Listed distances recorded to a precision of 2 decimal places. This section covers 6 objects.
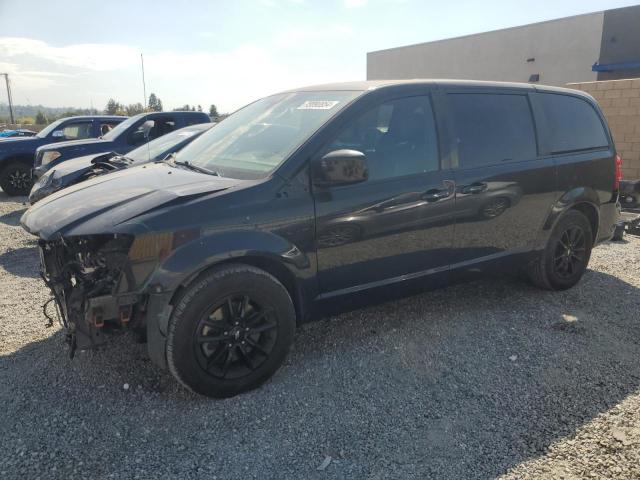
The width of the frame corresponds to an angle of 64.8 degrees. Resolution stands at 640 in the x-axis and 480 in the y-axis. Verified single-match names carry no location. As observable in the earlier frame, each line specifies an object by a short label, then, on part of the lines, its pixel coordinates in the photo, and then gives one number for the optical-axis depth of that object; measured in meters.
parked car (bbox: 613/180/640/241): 6.74
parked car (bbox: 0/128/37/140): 21.41
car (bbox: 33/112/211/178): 8.76
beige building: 21.28
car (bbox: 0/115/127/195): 10.60
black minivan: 2.82
